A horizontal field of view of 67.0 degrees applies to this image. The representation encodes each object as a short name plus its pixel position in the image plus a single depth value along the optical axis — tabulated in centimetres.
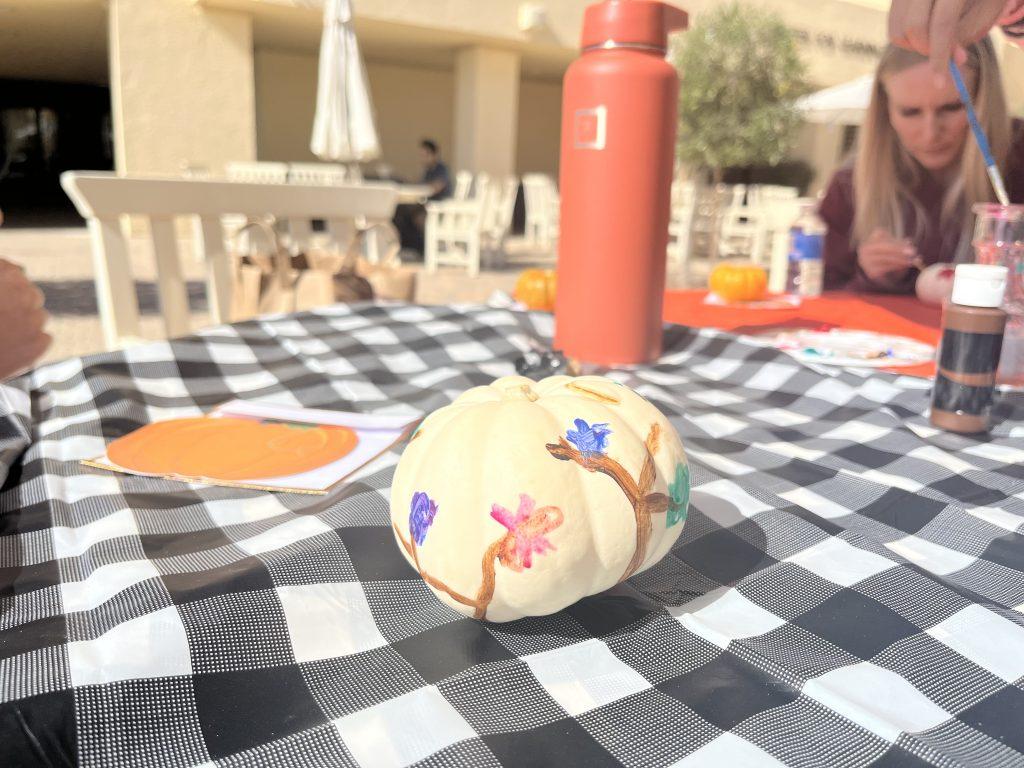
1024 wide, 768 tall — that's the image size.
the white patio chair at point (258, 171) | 816
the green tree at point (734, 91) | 796
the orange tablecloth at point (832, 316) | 154
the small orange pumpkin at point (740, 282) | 182
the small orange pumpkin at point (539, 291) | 175
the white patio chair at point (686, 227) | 695
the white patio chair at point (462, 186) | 958
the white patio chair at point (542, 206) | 999
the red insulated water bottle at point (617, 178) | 118
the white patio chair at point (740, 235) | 821
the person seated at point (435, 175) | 940
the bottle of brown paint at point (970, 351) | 88
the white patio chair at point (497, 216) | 813
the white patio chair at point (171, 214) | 174
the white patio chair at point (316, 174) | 816
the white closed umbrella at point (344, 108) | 589
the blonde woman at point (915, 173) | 181
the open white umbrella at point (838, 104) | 855
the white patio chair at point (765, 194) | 822
